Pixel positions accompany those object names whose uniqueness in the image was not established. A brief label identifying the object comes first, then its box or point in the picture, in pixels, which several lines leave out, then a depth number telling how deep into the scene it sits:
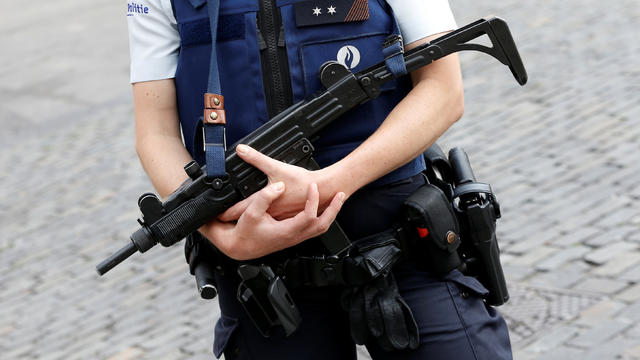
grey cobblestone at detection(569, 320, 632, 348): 3.92
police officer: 2.11
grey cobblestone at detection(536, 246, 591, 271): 4.62
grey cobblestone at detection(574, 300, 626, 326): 4.07
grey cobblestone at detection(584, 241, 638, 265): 4.56
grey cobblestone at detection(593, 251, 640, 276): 4.43
